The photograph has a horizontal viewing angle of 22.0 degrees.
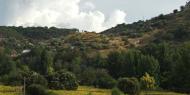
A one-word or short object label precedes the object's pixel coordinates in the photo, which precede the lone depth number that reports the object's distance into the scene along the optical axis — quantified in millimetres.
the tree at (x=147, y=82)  115000
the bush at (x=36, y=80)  106244
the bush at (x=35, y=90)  94875
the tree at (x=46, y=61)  142750
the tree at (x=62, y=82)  109438
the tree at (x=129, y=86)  106000
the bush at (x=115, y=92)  88706
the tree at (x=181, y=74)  119438
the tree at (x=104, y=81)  119750
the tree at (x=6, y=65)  142875
